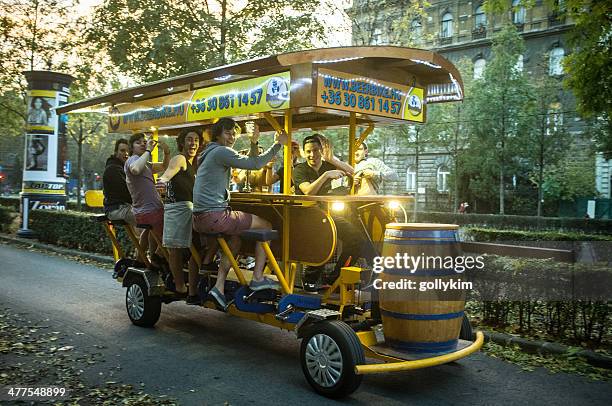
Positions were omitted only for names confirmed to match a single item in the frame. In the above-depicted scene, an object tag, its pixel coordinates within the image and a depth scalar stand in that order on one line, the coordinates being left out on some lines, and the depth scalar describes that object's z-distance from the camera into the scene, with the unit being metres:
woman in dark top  6.57
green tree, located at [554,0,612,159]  8.70
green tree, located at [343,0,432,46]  16.97
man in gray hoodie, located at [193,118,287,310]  6.01
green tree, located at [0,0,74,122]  21.00
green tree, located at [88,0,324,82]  13.30
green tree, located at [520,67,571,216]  28.28
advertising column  17.38
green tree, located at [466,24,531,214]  29.36
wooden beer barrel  4.86
